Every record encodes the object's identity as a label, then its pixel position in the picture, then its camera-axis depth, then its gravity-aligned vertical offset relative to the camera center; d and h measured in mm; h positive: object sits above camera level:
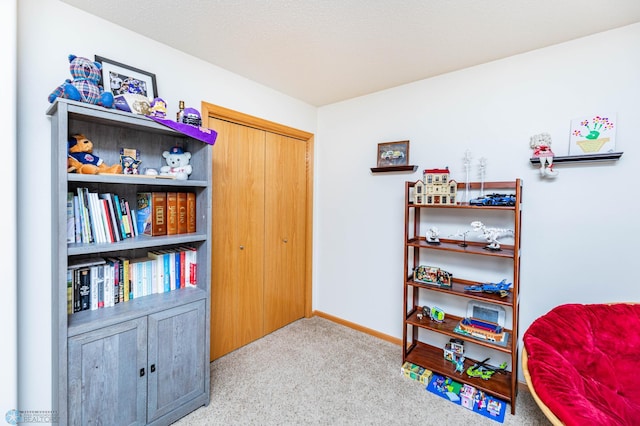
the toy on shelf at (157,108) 1660 +582
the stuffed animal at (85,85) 1399 +605
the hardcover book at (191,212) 1906 -27
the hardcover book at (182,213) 1866 -33
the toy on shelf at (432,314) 2256 -840
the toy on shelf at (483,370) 2044 -1172
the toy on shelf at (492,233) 2008 -166
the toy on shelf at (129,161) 1752 +288
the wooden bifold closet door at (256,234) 2420 -246
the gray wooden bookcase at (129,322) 1328 -610
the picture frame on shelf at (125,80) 1695 +797
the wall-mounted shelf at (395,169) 2527 +372
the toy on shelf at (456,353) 2117 -1107
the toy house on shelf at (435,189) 2139 +159
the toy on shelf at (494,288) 1938 -546
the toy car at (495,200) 1873 +66
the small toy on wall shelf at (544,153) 1904 +389
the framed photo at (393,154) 2594 +519
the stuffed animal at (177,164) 1849 +297
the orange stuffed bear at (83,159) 1489 +263
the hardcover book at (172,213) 1821 -33
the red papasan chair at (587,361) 1170 -721
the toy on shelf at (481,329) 1948 -841
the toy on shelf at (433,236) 2268 -212
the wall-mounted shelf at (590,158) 1705 +329
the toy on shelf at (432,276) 2205 -520
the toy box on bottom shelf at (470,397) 1835 -1276
